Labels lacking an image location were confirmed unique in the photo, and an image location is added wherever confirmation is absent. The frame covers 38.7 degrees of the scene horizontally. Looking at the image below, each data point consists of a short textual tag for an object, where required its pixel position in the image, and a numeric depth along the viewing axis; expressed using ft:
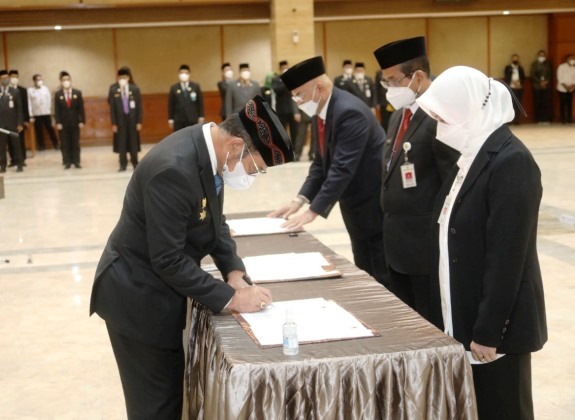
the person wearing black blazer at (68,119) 47.80
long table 7.00
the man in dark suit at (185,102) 48.03
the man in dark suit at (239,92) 49.26
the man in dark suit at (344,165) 13.29
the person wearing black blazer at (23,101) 52.41
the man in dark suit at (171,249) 7.93
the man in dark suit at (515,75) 66.54
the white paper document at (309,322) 7.59
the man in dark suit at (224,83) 50.41
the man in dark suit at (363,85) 53.36
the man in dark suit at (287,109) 46.14
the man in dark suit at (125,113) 45.34
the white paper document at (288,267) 9.88
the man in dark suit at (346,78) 52.49
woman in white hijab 7.84
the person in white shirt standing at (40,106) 58.59
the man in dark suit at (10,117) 46.19
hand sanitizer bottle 7.18
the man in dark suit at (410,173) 11.07
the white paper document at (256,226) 12.75
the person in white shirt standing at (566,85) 66.13
